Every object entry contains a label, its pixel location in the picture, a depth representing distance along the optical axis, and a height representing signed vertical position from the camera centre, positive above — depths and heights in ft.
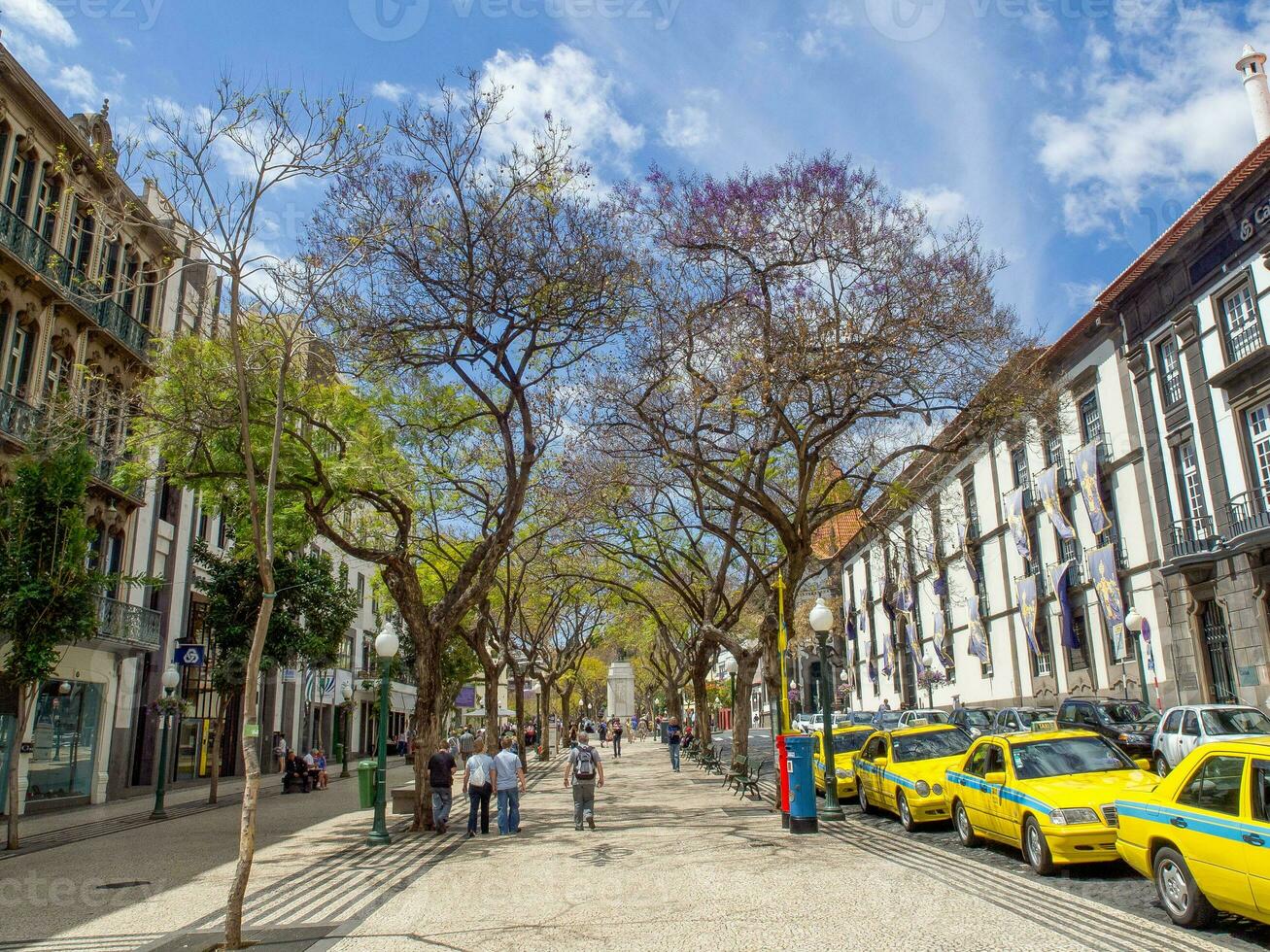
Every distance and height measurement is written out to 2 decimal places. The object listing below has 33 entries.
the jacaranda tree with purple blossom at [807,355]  53.57 +20.24
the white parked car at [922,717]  92.99 -1.52
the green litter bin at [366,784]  64.23 -4.64
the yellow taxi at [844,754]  60.49 -3.31
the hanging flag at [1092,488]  98.84 +21.78
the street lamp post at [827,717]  52.39 -0.72
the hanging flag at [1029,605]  116.98 +11.52
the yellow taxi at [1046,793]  31.55 -3.35
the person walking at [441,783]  52.29 -3.81
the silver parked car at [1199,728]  55.16 -1.91
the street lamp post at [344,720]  118.52 -0.84
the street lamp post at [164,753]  67.10 -2.32
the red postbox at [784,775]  49.42 -3.68
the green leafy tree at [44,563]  48.96 +8.27
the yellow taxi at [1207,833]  21.61 -3.39
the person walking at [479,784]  52.16 -3.90
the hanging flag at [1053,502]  106.60 +22.35
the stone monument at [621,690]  188.24 +3.75
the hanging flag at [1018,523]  118.62 +22.11
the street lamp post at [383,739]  48.37 -1.31
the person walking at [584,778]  51.90 -3.68
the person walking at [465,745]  90.97 -3.08
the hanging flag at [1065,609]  107.76 +9.98
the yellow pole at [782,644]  57.93 +3.73
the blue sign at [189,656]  75.20 +4.99
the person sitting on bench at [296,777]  90.48 -5.66
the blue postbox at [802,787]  47.50 -4.11
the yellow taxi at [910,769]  45.29 -3.43
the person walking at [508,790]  51.88 -4.21
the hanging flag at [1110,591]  96.73 +10.78
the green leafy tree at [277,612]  86.07 +9.89
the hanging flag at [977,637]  133.08 +8.78
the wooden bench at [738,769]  71.82 -4.82
